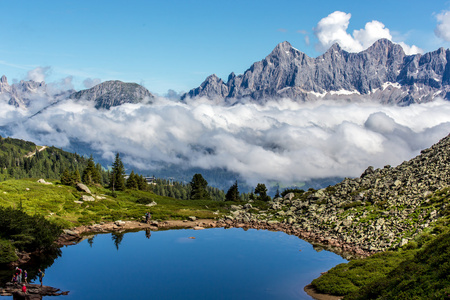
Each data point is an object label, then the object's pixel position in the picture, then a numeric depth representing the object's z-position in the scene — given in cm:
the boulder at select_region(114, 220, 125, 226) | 9954
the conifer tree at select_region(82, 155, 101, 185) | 16625
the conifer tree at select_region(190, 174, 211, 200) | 18800
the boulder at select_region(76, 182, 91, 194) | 12812
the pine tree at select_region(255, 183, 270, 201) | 17899
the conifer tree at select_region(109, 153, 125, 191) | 16404
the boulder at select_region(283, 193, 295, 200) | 13916
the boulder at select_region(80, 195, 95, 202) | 11588
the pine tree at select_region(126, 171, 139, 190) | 18575
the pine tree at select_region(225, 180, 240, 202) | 18525
